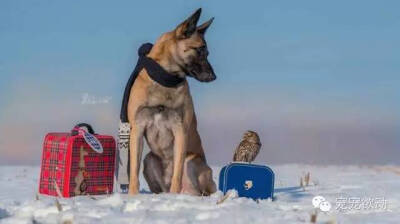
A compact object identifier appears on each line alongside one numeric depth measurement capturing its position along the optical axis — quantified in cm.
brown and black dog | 1208
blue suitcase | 1274
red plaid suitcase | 1251
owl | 1370
